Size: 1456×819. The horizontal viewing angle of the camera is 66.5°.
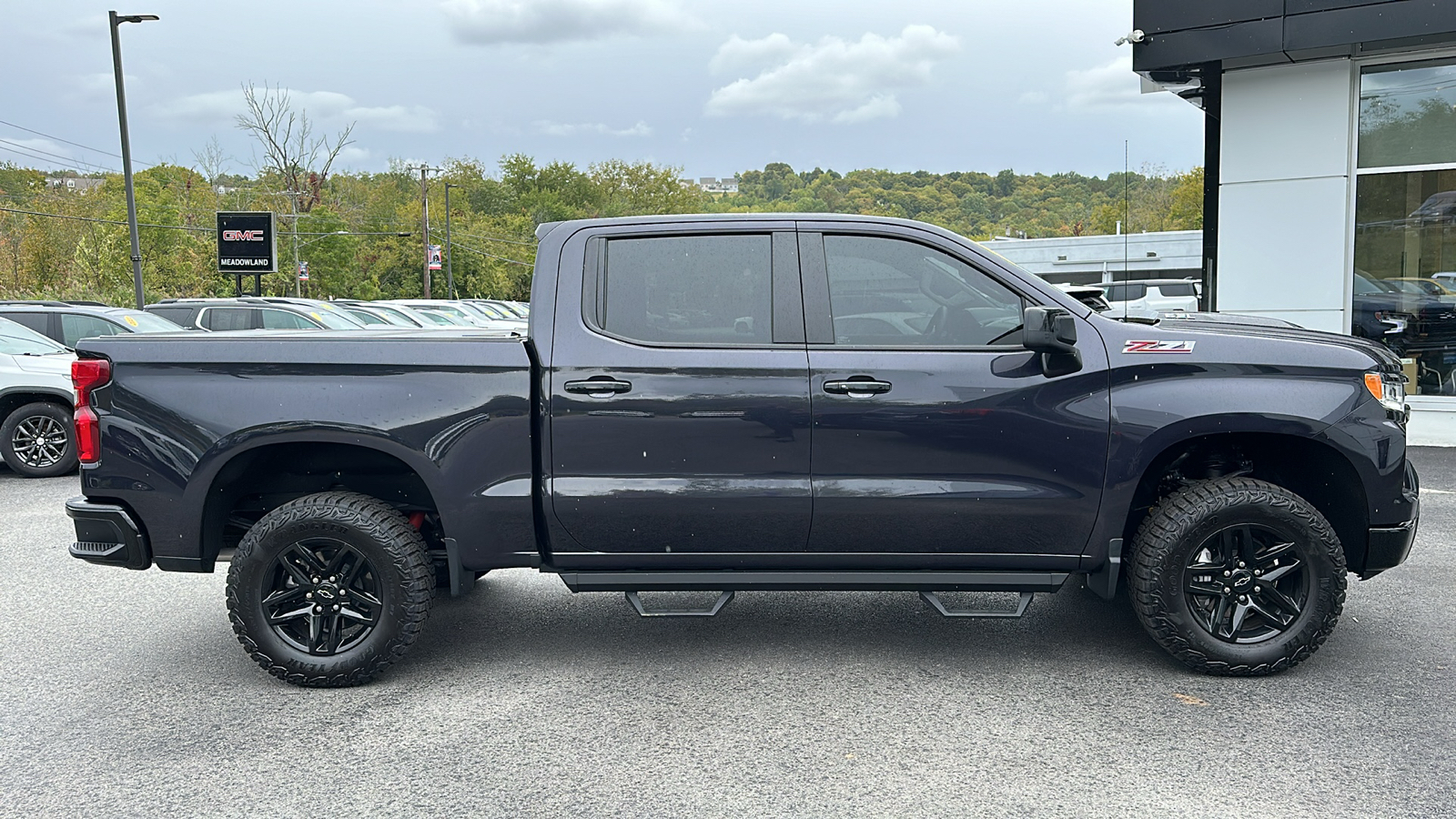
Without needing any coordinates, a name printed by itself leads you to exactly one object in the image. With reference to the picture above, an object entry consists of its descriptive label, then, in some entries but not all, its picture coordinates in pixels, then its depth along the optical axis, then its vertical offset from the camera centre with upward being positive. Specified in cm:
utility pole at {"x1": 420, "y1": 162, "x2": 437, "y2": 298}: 5981 +556
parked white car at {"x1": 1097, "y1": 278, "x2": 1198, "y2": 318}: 2731 -52
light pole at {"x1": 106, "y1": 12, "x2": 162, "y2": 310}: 2309 +344
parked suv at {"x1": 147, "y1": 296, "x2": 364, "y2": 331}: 1673 -22
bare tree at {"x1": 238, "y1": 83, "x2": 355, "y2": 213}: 6075 +743
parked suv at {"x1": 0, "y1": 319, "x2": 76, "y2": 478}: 1049 -98
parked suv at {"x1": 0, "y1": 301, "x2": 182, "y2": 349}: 1195 -17
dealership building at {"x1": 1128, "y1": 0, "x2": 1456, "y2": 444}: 1163 +110
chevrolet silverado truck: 441 -62
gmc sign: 3216 +163
